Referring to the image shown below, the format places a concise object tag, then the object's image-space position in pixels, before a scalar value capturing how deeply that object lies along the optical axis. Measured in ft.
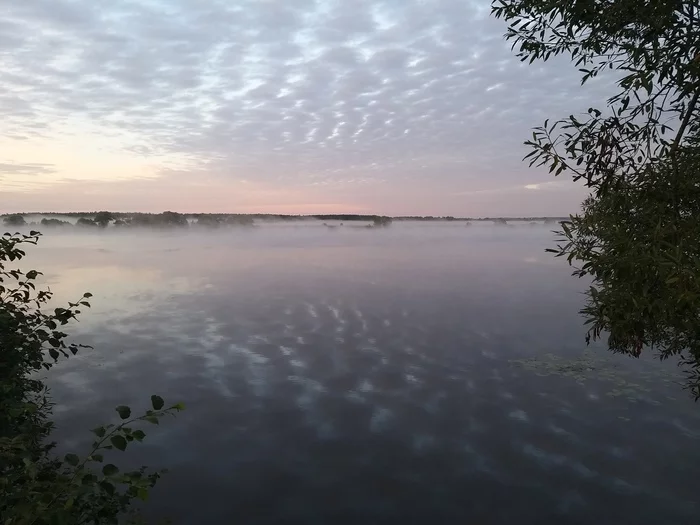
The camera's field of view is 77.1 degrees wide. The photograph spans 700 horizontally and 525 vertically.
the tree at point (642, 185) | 23.72
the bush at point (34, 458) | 11.48
